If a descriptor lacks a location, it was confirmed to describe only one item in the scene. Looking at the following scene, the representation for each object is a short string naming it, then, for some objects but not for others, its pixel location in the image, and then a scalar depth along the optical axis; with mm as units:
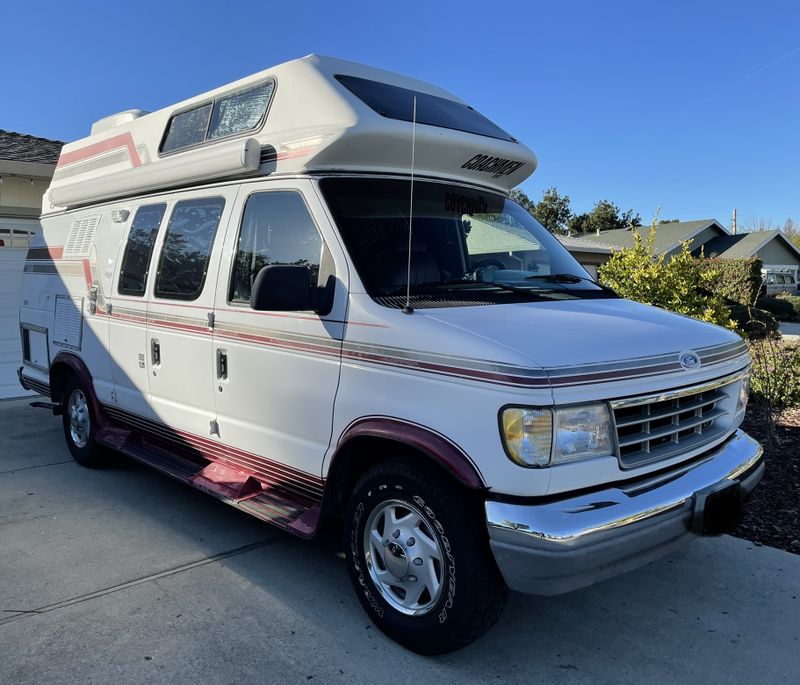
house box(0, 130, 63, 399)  9922
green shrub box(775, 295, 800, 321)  27989
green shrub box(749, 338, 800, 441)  7207
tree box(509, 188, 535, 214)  42306
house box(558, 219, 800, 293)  36906
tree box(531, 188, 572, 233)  51250
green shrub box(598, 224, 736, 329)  7359
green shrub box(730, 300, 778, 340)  9323
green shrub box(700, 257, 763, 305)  24922
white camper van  2664
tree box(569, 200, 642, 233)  51344
